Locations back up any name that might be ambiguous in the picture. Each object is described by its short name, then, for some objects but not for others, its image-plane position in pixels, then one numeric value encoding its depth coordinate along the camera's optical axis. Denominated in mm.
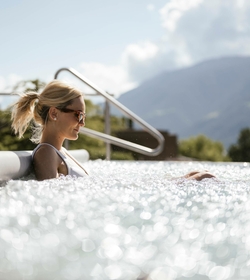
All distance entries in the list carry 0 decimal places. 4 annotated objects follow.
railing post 5398
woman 2396
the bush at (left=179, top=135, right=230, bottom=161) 79062
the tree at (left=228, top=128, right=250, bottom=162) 72812
